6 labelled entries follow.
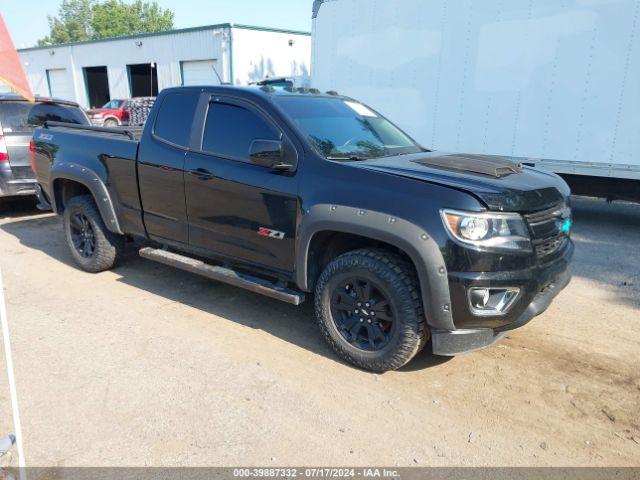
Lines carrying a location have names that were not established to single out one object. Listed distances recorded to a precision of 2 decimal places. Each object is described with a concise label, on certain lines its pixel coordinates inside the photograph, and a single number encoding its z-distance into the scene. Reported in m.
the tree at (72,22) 76.62
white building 24.00
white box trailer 6.92
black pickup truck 3.05
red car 21.28
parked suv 7.12
